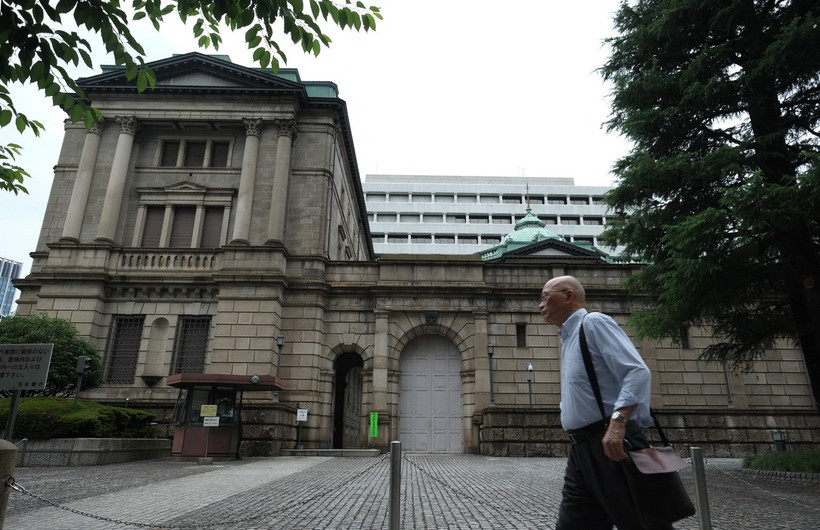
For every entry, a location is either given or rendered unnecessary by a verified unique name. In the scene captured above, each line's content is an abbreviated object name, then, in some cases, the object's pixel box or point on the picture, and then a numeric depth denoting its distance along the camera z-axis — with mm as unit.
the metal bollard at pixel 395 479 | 4559
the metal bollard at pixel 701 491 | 4273
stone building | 22312
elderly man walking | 2938
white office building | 84875
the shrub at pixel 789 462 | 10273
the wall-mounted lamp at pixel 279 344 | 21112
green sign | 20828
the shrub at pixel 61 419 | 13859
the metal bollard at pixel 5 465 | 4680
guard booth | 15656
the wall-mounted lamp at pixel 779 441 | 15211
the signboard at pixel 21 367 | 7332
